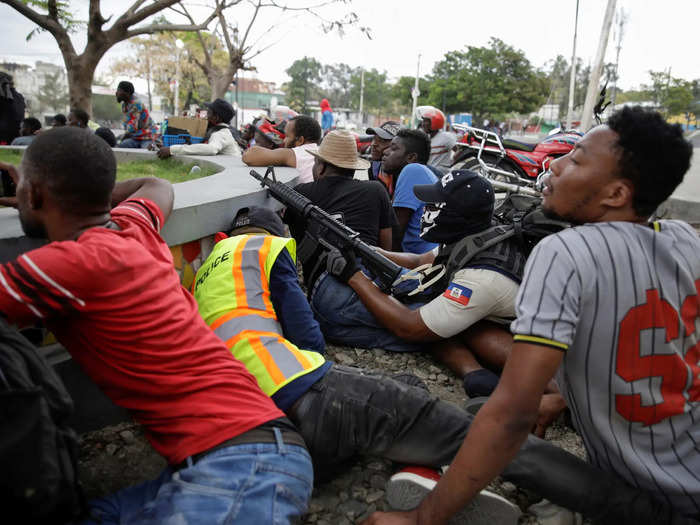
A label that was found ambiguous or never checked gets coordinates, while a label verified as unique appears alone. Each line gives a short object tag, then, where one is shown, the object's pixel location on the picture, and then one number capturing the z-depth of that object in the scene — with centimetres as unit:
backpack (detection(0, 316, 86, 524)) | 105
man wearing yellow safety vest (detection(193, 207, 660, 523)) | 172
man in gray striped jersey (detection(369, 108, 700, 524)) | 137
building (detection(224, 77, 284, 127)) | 7124
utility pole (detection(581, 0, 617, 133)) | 1563
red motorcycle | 745
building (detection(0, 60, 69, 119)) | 5430
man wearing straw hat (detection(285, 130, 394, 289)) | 374
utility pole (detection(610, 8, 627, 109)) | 3004
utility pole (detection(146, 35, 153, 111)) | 3828
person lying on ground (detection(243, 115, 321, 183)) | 490
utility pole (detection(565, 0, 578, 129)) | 2319
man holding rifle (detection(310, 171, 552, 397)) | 269
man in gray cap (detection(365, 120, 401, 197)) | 550
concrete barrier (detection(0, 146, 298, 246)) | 241
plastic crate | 690
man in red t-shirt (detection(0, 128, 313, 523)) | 135
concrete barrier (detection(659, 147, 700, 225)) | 736
